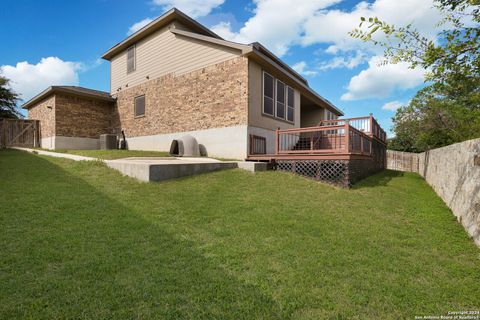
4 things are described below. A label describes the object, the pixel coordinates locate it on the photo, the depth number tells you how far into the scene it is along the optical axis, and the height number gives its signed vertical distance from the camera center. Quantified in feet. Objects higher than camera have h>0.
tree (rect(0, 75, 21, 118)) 73.10 +16.38
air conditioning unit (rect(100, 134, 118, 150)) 48.52 +3.29
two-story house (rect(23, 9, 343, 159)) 35.09 +10.32
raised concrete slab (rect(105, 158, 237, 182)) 22.65 -0.89
